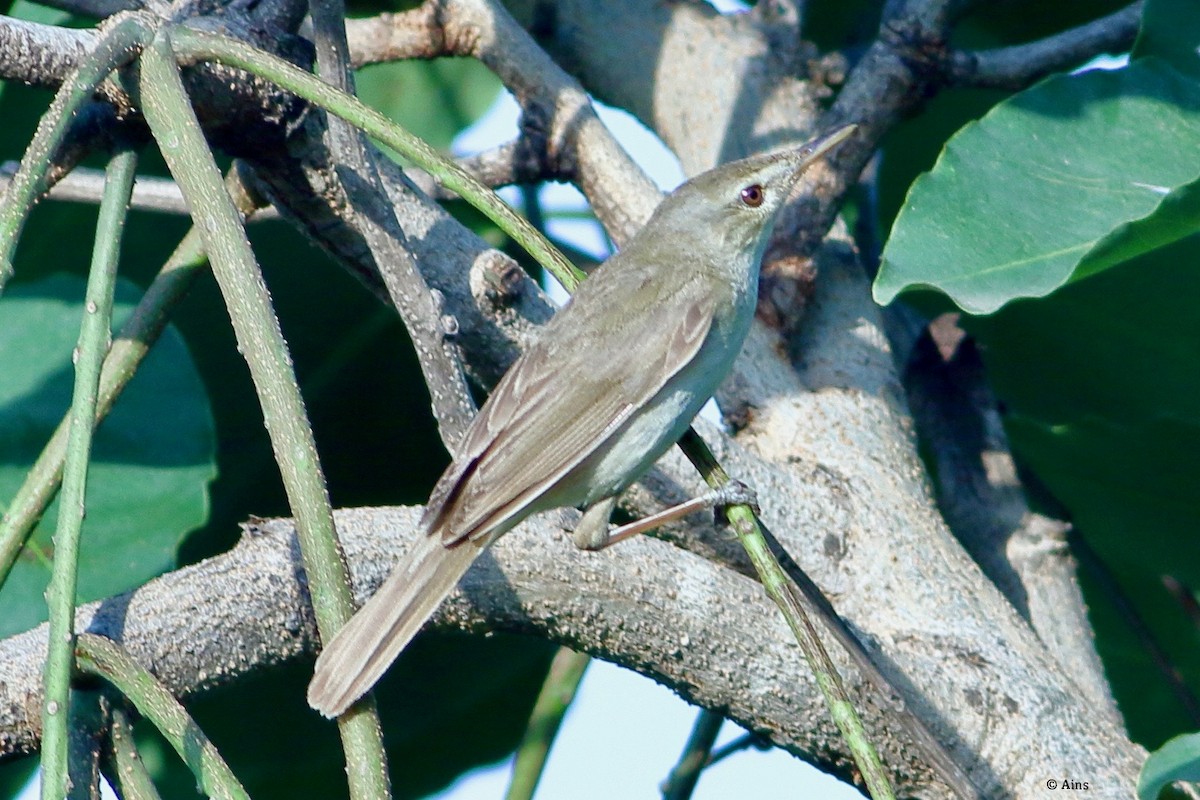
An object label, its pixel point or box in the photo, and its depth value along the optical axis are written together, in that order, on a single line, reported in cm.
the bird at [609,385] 455
